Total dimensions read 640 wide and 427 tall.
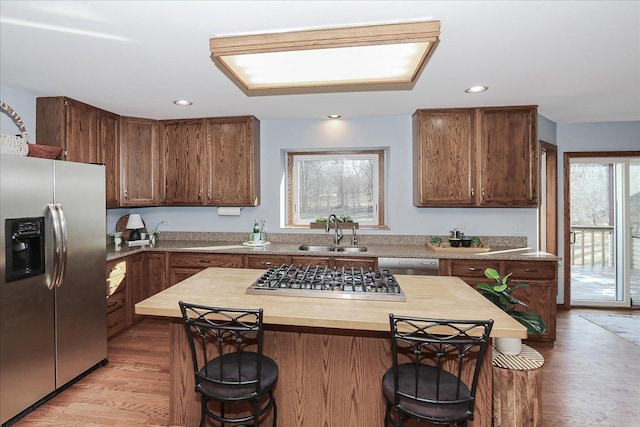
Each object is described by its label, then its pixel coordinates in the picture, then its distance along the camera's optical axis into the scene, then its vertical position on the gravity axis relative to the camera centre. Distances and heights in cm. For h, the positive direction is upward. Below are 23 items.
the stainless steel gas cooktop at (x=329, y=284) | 184 -42
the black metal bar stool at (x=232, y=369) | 150 -75
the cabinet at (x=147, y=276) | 363 -69
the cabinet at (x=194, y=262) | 358 -54
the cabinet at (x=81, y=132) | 307 +78
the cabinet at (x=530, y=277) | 319 -62
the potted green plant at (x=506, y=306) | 200 -59
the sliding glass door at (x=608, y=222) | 429 -13
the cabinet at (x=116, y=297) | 325 -84
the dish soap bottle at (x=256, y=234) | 399 -26
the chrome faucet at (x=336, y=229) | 393 -19
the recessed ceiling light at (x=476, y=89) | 288 +107
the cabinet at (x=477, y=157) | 343 +57
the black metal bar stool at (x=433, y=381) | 137 -76
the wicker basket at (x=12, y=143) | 228 +48
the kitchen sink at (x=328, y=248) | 383 -41
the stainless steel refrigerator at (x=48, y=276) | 206 -44
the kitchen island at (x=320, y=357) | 171 -79
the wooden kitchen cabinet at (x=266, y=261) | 354 -51
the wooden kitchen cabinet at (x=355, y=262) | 339 -50
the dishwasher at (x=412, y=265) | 328 -52
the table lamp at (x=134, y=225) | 405 -15
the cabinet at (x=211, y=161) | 388 +60
